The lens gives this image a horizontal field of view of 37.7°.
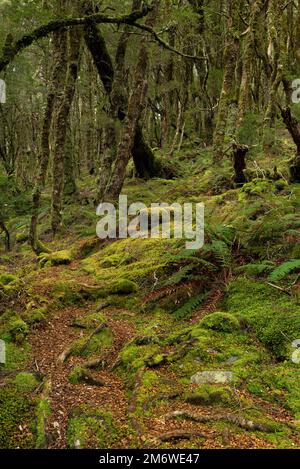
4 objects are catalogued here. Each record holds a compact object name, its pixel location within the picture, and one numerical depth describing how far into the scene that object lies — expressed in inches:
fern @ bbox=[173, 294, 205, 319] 211.2
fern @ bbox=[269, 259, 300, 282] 194.9
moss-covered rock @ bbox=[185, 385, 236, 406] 138.5
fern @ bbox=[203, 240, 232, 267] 224.0
